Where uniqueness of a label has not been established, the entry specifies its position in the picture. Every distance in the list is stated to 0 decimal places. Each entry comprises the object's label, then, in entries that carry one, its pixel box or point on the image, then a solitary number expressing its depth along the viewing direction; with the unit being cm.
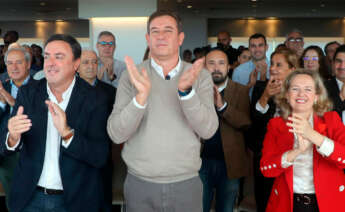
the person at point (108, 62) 452
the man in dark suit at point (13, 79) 343
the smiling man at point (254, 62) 444
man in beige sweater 200
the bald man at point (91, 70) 355
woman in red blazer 218
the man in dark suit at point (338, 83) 293
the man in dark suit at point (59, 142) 216
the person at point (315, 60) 390
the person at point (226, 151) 302
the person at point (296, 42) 513
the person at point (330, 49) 501
